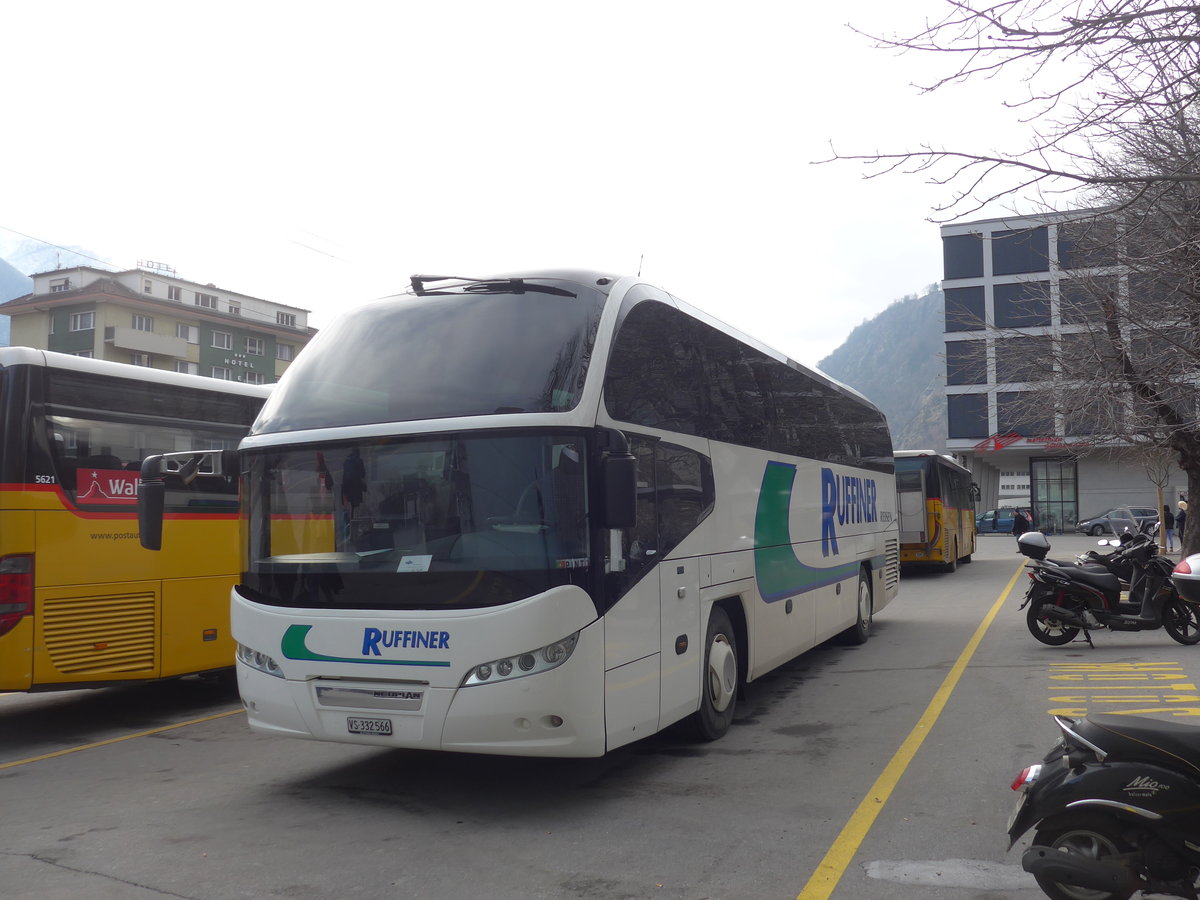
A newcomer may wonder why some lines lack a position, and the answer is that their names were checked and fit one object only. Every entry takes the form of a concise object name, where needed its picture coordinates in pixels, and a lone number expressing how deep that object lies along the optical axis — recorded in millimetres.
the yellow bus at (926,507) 24672
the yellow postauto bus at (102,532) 8172
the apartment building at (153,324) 59844
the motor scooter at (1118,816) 3916
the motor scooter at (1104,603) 12180
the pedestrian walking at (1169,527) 39219
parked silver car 49725
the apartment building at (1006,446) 56416
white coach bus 5672
